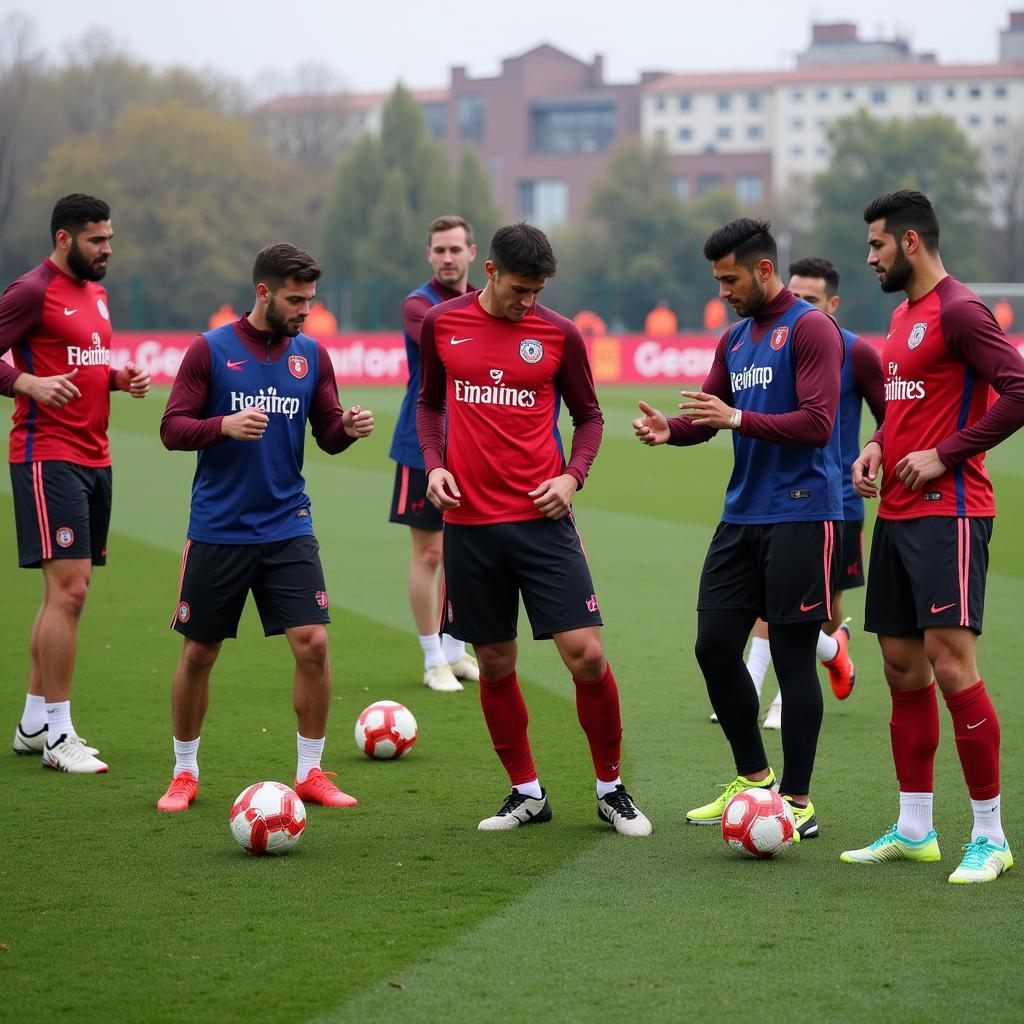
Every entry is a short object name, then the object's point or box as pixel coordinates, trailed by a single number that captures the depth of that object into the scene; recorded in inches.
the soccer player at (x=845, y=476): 581.6
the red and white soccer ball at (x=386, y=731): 560.4
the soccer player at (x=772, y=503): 452.1
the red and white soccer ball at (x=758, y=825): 437.4
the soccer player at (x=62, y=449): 557.0
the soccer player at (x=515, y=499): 470.3
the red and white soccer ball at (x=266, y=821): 442.6
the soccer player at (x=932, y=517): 420.8
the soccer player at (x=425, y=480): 683.4
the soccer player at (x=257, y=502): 490.3
